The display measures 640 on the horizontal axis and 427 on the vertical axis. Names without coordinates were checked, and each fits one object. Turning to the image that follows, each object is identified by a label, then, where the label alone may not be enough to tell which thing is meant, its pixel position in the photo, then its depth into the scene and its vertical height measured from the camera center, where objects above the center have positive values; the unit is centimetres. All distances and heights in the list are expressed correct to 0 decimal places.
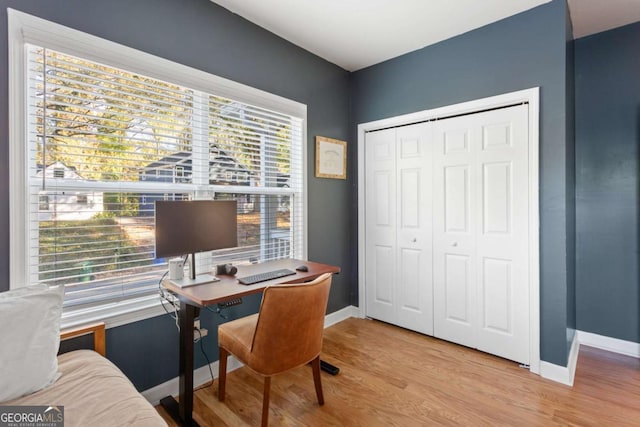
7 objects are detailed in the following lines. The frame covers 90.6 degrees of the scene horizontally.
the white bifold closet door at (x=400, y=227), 296 -13
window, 162 +32
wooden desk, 166 -55
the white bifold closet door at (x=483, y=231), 243 -15
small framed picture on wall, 313 +57
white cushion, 117 -49
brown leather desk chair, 160 -64
